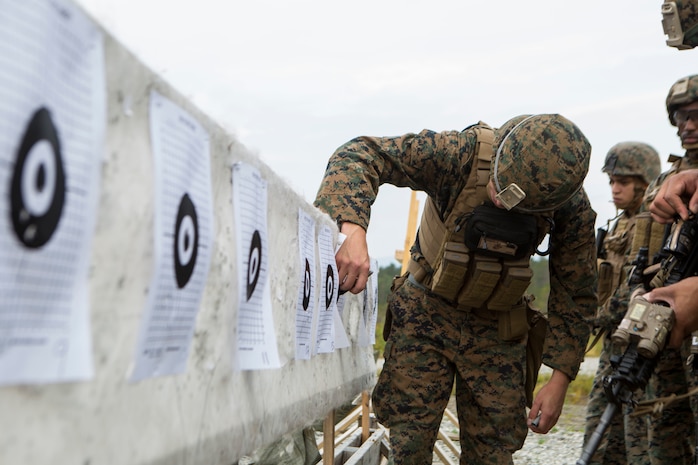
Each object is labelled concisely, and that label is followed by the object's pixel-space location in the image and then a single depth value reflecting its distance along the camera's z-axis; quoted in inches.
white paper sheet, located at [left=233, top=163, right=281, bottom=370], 52.7
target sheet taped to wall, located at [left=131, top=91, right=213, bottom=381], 38.7
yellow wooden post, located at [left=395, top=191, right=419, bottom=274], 257.6
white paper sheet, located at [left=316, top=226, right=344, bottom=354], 83.7
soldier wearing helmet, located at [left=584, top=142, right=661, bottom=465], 174.6
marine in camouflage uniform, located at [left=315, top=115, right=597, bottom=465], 102.3
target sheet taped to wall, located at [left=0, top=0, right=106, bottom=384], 27.2
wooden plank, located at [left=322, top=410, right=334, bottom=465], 119.3
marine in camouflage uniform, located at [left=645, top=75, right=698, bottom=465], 144.5
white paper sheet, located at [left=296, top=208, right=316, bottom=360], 73.0
